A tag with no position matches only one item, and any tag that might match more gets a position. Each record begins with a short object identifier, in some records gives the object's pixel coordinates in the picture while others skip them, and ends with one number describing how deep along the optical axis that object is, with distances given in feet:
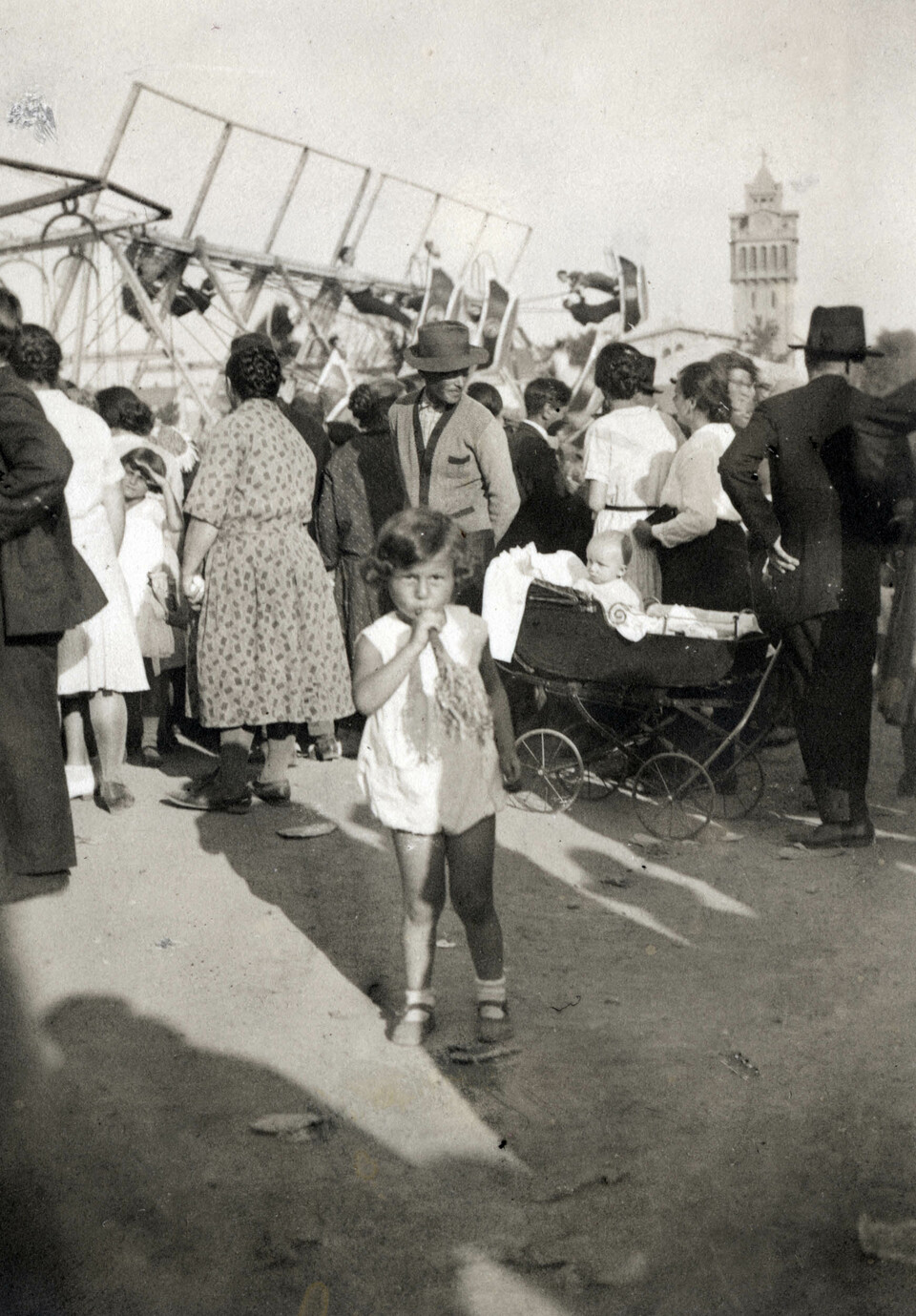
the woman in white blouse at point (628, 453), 19.99
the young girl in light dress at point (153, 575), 22.15
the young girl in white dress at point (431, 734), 11.18
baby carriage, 17.67
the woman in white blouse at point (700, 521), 19.20
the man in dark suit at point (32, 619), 14.33
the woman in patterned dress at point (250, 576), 18.21
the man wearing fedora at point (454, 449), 18.02
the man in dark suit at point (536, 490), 21.91
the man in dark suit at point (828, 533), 16.15
